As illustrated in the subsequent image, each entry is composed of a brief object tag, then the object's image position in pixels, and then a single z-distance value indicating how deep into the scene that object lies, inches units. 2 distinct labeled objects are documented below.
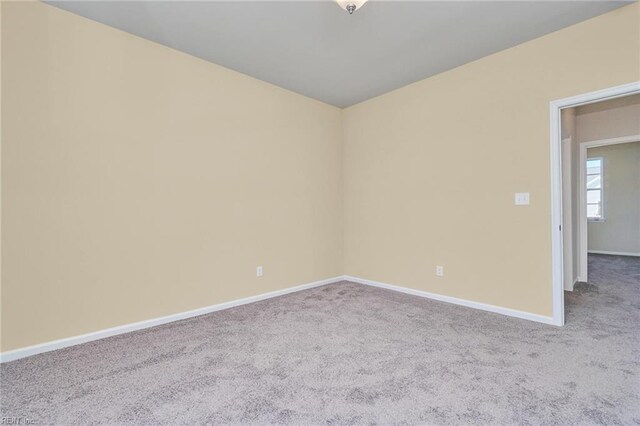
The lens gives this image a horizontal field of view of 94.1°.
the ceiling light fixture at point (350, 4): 82.8
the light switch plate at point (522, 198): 115.5
